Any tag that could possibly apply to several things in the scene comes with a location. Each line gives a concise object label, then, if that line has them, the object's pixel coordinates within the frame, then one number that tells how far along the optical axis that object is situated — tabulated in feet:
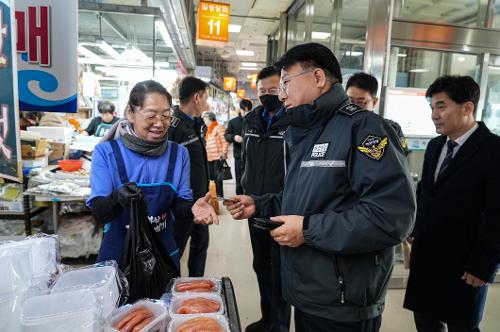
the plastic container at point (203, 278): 3.91
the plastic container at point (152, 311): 3.02
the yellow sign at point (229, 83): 56.65
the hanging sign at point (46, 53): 5.28
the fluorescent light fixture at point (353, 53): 16.69
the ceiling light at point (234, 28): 32.35
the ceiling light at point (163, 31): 16.25
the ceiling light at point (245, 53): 47.37
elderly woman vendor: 5.41
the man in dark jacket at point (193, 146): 9.27
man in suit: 5.87
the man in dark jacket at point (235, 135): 19.04
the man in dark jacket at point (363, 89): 8.80
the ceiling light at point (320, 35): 20.81
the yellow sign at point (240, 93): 74.89
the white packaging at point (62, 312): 2.50
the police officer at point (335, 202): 3.88
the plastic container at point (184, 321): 3.18
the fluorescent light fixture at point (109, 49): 17.46
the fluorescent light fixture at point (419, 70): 13.00
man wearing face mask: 7.95
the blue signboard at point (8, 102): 4.20
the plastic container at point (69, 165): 12.46
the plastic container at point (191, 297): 3.53
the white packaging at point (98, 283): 2.97
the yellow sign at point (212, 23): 19.52
